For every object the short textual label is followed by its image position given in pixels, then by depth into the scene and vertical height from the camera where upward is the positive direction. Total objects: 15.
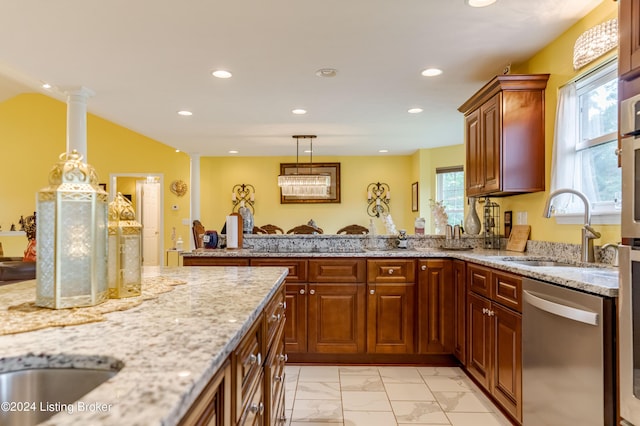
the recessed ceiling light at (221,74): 3.15 +1.21
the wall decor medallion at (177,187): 7.30 +0.56
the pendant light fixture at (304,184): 5.71 +0.49
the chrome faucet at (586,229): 2.09 -0.08
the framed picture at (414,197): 6.93 +0.36
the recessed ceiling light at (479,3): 2.14 +1.22
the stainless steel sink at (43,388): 0.68 -0.32
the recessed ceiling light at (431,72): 3.11 +1.21
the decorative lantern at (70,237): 0.99 -0.06
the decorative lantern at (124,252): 1.17 -0.12
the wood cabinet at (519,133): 2.72 +0.61
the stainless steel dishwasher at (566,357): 1.39 -0.59
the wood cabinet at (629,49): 1.34 +0.62
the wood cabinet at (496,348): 2.03 -0.81
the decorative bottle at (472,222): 3.42 -0.06
